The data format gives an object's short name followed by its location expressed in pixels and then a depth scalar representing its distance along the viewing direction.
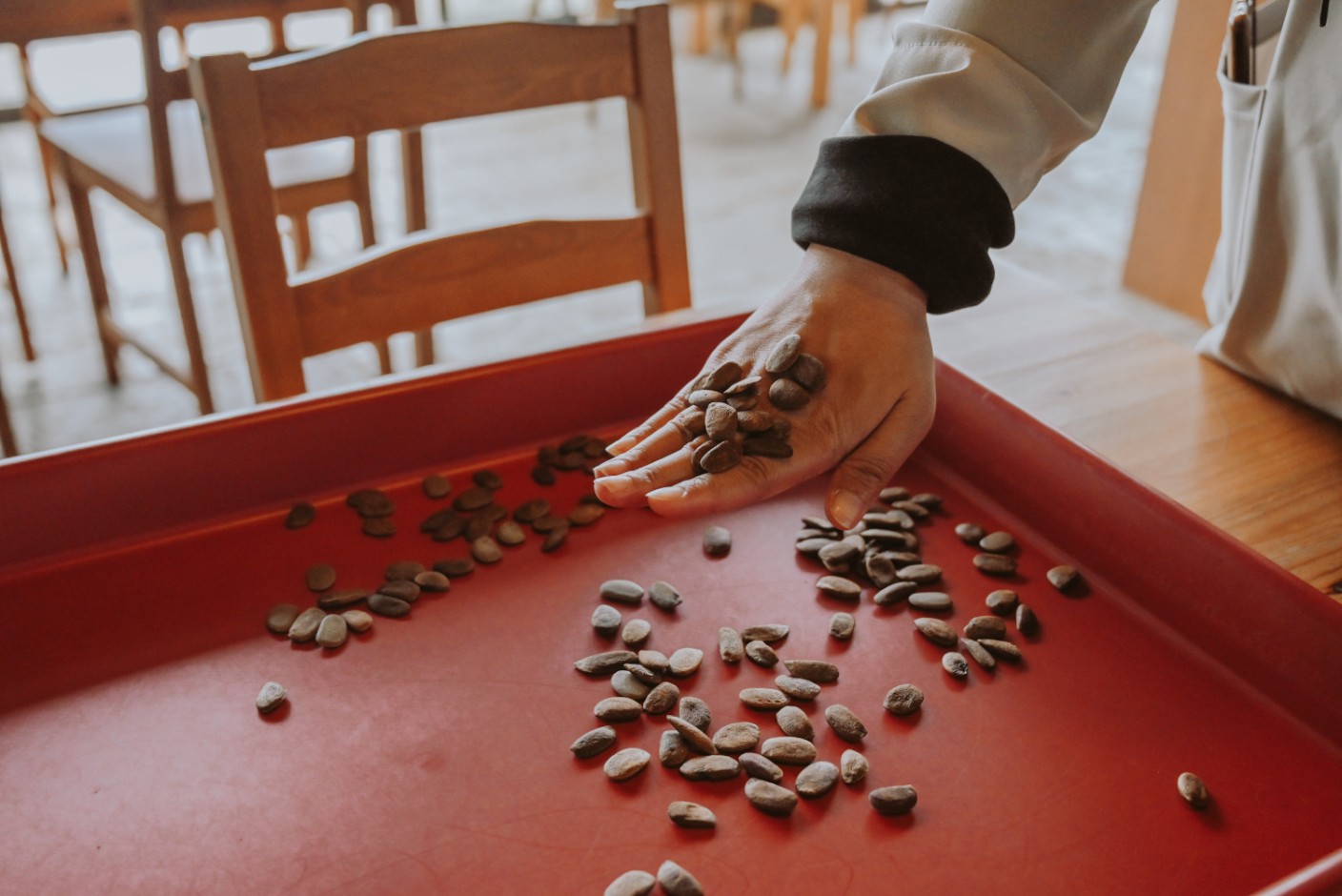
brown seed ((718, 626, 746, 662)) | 0.84
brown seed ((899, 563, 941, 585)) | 0.92
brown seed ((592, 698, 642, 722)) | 0.78
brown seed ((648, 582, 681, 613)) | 0.89
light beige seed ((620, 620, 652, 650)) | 0.85
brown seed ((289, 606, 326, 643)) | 0.86
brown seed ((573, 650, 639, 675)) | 0.82
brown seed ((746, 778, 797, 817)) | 0.71
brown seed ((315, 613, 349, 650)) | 0.85
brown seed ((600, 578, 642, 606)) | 0.90
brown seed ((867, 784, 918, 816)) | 0.70
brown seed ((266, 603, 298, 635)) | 0.87
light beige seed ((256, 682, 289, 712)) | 0.79
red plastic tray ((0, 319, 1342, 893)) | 0.68
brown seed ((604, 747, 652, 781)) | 0.73
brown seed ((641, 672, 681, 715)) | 0.79
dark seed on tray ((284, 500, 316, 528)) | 0.99
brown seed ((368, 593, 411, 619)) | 0.88
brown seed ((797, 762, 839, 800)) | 0.72
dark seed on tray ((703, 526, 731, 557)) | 0.96
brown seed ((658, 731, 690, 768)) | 0.75
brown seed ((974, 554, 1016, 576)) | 0.93
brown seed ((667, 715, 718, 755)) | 0.76
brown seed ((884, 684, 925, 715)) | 0.78
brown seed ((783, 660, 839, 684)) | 0.82
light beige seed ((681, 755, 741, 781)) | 0.73
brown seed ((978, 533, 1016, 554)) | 0.96
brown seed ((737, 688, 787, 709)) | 0.80
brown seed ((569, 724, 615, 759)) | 0.75
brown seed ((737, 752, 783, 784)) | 0.73
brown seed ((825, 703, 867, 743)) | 0.76
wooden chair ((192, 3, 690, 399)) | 1.19
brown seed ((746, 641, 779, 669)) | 0.83
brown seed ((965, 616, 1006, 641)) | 0.86
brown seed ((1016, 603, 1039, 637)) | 0.86
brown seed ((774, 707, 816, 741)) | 0.77
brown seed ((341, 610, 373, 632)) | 0.87
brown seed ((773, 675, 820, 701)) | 0.80
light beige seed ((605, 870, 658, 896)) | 0.65
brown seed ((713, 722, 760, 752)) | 0.76
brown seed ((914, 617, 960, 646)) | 0.85
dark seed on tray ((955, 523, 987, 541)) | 0.98
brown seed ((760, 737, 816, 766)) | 0.75
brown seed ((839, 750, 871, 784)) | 0.73
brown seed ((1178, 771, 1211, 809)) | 0.71
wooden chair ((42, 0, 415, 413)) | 2.03
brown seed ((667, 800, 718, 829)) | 0.70
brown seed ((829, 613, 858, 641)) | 0.86
